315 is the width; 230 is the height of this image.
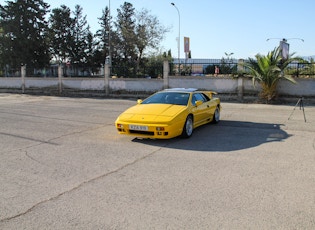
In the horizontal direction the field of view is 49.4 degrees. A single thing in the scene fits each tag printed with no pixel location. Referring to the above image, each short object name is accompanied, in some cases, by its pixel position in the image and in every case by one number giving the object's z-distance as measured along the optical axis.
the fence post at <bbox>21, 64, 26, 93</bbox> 28.66
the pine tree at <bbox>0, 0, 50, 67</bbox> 44.56
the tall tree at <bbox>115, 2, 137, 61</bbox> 48.22
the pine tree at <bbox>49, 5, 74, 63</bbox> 53.25
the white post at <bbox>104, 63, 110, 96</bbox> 23.86
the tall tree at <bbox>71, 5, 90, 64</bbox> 55.08
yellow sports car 7.88
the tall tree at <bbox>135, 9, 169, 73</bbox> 47.31
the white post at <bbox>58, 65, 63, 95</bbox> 26.24
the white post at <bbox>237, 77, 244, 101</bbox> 19.41
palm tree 17.64
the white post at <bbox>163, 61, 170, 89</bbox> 21.56
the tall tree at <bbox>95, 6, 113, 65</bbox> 57.00
